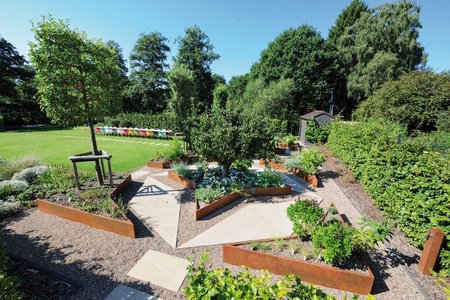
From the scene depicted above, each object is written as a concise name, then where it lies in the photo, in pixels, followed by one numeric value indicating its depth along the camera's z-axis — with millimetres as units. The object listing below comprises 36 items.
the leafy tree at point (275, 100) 20125
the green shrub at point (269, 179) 7367
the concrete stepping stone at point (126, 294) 3338
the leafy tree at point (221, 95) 14305
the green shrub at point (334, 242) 3471
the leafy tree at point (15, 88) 28672
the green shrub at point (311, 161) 8328
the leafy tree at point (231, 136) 6887
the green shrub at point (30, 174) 7437
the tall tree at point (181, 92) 10398
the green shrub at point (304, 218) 4309
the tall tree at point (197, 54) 27172
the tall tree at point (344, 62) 24828
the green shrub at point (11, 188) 6544
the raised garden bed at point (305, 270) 3357
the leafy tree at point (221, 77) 45816
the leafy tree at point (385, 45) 18703
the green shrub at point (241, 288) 1843
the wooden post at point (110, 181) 7040
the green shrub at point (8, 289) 2205
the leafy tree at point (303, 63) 23484
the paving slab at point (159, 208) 5285
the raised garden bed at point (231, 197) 5863
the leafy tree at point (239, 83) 36312
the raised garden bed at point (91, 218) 4918
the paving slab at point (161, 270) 3683
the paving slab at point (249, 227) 4895
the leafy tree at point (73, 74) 5531
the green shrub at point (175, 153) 10527
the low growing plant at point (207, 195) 6449
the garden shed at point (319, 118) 15509
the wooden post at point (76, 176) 6448
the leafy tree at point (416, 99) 11938
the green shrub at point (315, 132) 15219
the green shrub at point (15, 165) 7914
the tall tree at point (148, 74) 30328
